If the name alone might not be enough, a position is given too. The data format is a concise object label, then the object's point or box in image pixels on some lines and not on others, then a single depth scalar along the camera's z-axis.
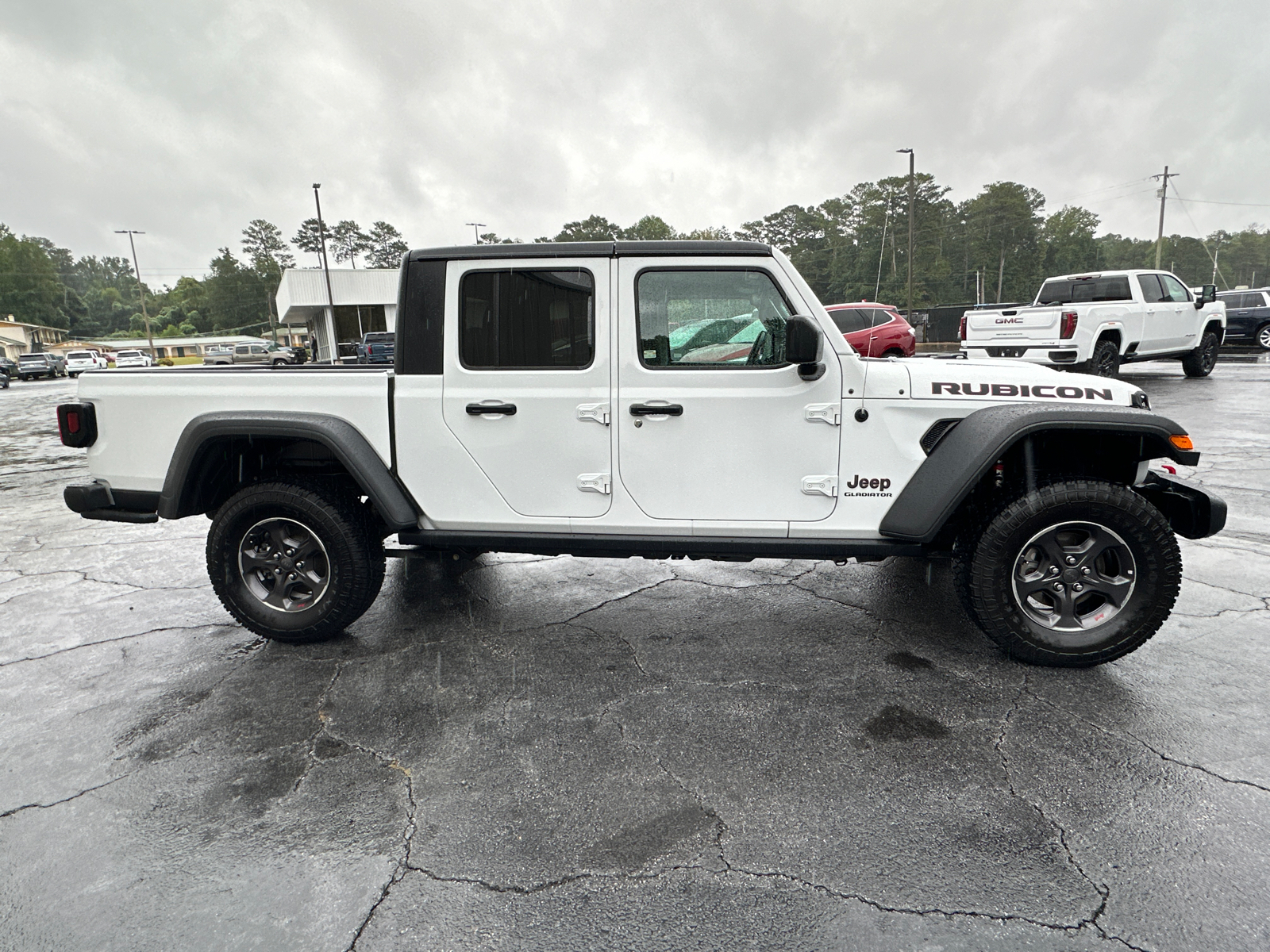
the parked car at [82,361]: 39.68
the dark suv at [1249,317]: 19.59
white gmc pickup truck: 12.20
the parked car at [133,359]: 45.02
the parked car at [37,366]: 38.31
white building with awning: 43.25
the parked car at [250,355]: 44.88
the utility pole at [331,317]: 39.28
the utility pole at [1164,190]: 53.97
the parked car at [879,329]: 14.56
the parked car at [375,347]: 22.83
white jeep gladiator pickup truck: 3.10
